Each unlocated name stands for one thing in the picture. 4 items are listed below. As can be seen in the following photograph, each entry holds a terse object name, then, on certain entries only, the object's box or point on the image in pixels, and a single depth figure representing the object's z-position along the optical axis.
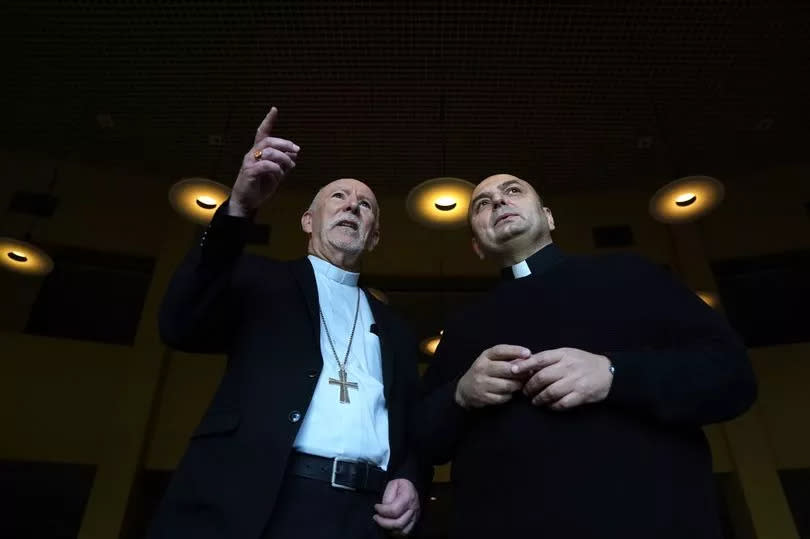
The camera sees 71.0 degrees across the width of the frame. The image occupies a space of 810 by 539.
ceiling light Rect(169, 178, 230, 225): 4.52
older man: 1.19
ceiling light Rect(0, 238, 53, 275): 5.17
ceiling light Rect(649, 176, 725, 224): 4.45
